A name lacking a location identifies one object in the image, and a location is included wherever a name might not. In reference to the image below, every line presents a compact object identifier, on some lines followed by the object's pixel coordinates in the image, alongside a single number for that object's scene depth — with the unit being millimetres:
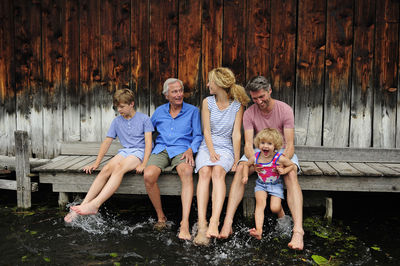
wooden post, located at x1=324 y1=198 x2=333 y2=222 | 4051
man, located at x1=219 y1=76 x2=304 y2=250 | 3467
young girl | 3547
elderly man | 3836
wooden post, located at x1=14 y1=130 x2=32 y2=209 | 4426
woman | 3783
